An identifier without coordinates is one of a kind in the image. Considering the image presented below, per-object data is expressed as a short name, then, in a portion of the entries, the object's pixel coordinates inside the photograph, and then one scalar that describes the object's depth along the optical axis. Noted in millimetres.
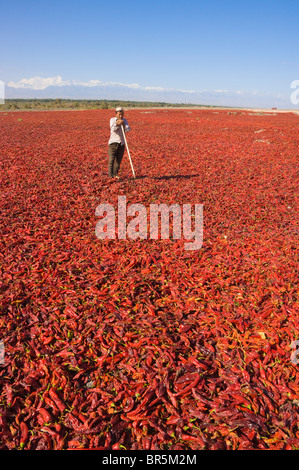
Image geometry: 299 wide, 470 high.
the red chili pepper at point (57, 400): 3404
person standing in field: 10406
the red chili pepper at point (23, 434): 3077
